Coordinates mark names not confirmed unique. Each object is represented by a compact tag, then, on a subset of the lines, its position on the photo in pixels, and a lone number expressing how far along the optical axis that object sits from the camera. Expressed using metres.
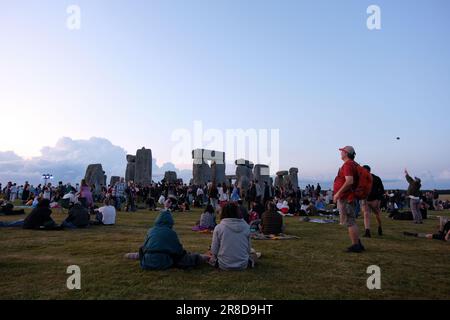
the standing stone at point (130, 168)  34.78
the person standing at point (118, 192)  19.11
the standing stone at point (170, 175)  36.81
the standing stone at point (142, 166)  33.59
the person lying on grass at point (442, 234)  8.73
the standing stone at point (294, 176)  35.41
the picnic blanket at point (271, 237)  8.91
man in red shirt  6.96
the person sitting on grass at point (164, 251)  5.31
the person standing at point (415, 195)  12.80
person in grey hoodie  5.39
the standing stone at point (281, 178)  35.15
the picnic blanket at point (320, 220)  13.85
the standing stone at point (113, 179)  34.59
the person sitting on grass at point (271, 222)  9.36
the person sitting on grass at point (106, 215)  11.88
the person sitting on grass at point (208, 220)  10.57
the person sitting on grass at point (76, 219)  10.72
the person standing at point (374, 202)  9.09
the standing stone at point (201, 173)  33.94
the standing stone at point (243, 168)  31.33
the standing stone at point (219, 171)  30.67
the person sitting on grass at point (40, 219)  10.16
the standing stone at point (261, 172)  35.53
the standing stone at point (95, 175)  28.88
